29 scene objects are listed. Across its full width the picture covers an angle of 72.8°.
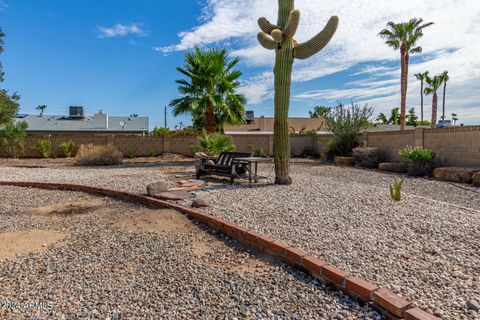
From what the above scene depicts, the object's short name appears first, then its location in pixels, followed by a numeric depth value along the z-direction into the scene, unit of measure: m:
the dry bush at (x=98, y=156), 13.53
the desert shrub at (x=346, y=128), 15.11
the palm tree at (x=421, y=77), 37.29
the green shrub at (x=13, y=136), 16.22
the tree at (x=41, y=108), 54.29
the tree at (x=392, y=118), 47.17
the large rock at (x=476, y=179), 8.25
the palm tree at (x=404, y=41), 20.41
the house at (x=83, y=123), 30.69
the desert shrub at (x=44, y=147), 17.47
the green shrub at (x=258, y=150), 17.27
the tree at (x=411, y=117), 46.65
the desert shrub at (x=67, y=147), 17.72
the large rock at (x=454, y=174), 8.66
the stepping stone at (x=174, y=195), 5.84
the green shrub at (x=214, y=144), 12.01
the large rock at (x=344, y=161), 13.80
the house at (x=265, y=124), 34.84
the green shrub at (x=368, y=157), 12.85
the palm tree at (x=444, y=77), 36.15
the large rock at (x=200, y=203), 5.19
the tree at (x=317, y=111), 53.90
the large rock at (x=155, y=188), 6.12
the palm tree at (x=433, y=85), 35.36
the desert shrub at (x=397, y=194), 5.61
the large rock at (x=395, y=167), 11.45
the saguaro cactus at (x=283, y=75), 7.43
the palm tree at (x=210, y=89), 15.66
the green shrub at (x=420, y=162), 10.21
